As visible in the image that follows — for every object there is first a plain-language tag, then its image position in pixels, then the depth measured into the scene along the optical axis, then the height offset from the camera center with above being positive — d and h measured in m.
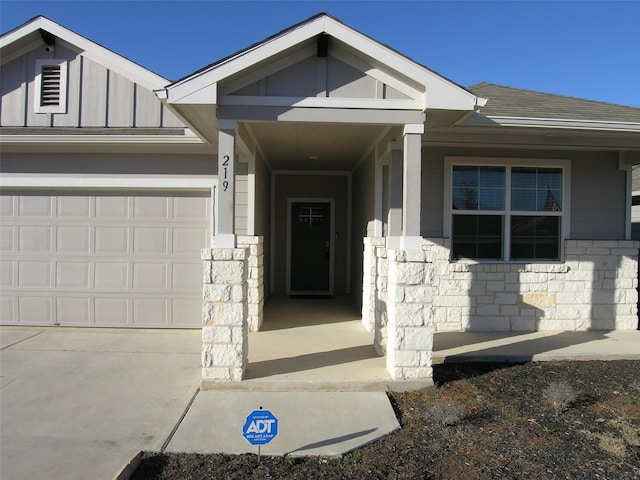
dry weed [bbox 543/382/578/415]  3.95 -1.45
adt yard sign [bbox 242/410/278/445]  2.88 -1.28
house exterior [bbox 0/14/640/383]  6.45 +0.36
